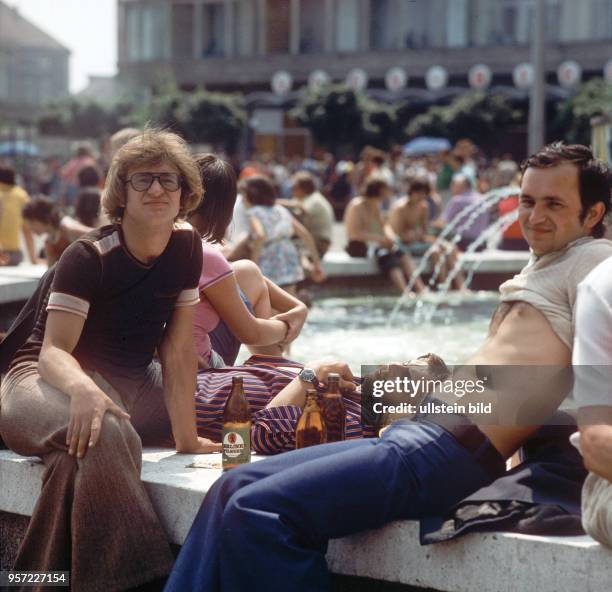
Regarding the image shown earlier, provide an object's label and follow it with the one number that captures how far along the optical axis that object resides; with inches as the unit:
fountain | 494.9
